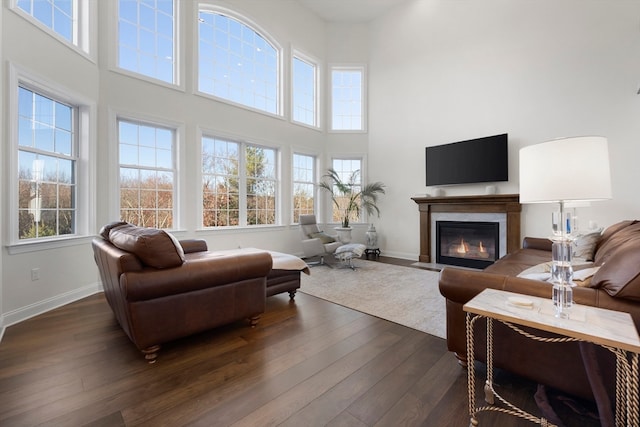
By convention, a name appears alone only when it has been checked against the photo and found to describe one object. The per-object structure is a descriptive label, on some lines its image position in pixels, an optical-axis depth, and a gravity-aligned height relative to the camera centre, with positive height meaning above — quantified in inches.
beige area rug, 107.5 -38.8
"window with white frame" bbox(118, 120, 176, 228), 160.2 +24.4
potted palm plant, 253.1 +18.2
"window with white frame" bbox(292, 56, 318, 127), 255.9 +114.4
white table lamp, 47.1 +5.7
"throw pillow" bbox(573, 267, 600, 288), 62.2 -14.8
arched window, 196.4 +115.4
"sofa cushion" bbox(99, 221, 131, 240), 100.3 -5.1
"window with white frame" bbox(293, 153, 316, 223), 251.9 +27.0
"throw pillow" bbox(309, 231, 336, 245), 214.0 -17.6
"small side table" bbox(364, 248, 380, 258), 239.9 -33.0
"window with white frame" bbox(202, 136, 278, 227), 197.0 +23.4
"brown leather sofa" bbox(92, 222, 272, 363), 74.9 -20.9
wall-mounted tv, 187.6 +37.0
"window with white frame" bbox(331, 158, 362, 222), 268.2 +35.4
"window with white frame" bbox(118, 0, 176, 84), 158.6 +104.8
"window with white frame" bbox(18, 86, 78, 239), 115.6 +21.8
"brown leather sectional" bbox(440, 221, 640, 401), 51.3 -26.4
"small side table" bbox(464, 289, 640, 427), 40.3 -17.7
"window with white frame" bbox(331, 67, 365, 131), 271.7 +111.7
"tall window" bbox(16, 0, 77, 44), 115.6 +88.1
